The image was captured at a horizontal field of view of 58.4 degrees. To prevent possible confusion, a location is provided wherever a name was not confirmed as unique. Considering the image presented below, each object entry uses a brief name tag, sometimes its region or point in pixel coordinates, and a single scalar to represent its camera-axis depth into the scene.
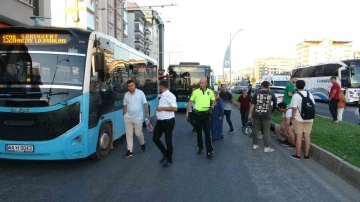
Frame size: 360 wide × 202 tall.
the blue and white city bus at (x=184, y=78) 19.22
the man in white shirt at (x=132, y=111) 7.14
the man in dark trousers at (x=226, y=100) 11.45
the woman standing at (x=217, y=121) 9.86
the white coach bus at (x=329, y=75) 24.77
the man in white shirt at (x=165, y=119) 6.59
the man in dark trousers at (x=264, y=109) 7.95
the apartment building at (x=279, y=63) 135.88
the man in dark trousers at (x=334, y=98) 12.64
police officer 7.48
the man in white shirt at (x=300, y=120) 7.22
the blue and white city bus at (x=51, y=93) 5.84
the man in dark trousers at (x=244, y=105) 11.61
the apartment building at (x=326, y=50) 113.81
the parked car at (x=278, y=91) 17.98
